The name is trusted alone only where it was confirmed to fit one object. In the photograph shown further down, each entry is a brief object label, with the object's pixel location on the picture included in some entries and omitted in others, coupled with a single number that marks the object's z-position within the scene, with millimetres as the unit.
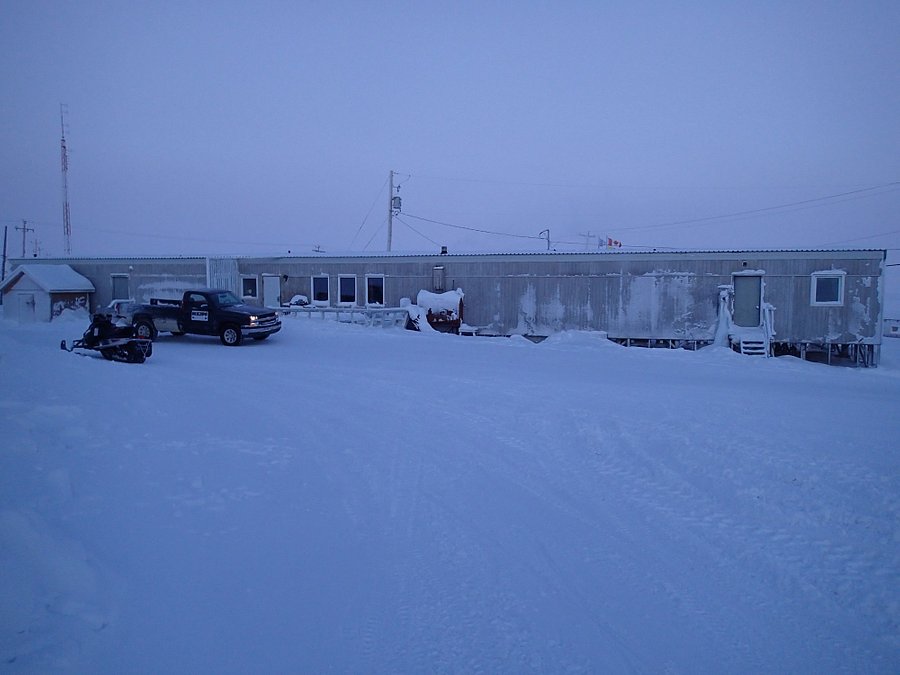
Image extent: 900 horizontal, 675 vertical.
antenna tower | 37312
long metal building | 20156
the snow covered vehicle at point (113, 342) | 13398
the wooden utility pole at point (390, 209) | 38222
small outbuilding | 27484
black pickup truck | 17547
